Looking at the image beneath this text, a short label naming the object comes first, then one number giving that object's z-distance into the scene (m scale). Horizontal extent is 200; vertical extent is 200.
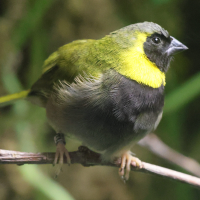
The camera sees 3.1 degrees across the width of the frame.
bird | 1.67
